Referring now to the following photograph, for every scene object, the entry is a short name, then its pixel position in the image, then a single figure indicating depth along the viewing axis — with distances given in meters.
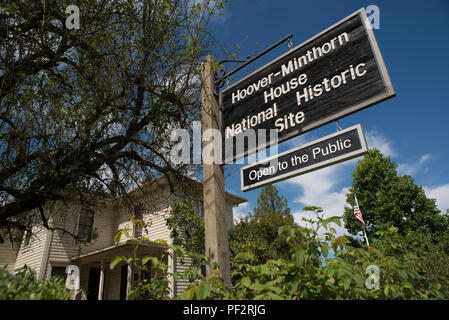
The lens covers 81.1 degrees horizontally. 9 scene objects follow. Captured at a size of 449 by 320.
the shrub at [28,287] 1.28
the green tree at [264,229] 13.78
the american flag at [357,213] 17.36
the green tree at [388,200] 21.96
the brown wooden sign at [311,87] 2.39
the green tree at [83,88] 4.46
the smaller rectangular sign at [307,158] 2.29
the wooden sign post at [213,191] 2.75
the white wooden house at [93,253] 12.79
